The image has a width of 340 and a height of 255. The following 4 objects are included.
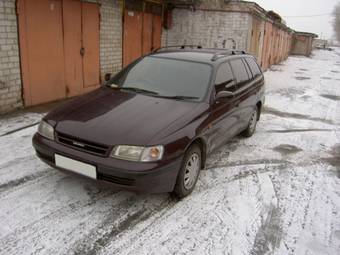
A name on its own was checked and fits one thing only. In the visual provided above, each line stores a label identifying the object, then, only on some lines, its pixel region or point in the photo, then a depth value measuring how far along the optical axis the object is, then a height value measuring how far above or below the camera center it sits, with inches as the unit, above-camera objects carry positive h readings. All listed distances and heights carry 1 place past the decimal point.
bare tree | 3477.4 +415.7
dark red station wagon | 114.7 -29.7
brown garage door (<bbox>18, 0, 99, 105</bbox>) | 250.8 -1.3
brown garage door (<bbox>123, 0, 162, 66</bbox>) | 383.9 +27.4
